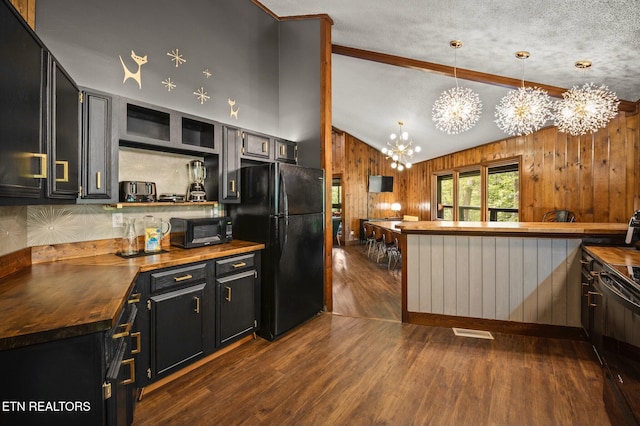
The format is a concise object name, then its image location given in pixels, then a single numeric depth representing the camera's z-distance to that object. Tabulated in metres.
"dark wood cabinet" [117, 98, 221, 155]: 2.22
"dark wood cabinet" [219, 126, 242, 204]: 2.84
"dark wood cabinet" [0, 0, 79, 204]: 1.16
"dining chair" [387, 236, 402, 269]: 5.55
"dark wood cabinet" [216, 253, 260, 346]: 2.42
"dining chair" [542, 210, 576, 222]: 4.80
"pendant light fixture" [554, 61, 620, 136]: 3.13
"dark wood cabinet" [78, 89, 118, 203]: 1.96
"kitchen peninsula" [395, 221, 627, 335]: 2.76
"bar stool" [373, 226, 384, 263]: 6.14
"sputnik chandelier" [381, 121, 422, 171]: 6.92
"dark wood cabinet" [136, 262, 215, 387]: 1.93
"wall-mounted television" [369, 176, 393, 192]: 9.45
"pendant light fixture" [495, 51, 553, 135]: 3.30
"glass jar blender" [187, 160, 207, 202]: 2.76
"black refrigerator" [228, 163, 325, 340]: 2.76
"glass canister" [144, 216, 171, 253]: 2.39
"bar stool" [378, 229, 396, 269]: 5.58
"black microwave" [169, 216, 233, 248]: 2.50
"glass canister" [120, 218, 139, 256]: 2.31
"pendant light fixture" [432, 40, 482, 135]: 3.54
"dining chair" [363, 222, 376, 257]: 6.80
